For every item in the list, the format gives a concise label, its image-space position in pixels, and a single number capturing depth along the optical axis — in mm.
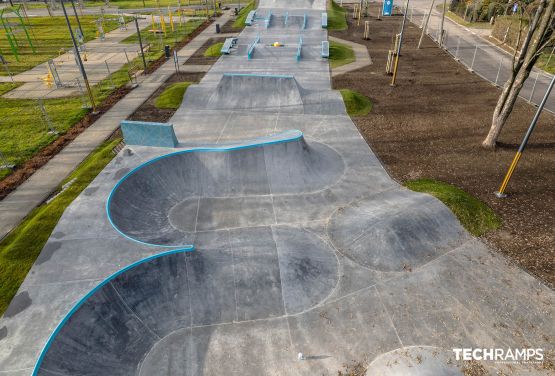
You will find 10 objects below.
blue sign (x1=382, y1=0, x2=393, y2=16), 55806
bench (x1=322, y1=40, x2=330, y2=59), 35906
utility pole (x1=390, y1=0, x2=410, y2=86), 28228
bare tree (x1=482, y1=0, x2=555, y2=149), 15352
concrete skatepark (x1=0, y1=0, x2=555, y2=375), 9602
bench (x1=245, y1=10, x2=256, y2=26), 48156
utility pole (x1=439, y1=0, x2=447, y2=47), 39944
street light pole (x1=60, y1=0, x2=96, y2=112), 23806
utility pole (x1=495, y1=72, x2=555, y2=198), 13698
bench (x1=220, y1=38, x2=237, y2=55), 37250
